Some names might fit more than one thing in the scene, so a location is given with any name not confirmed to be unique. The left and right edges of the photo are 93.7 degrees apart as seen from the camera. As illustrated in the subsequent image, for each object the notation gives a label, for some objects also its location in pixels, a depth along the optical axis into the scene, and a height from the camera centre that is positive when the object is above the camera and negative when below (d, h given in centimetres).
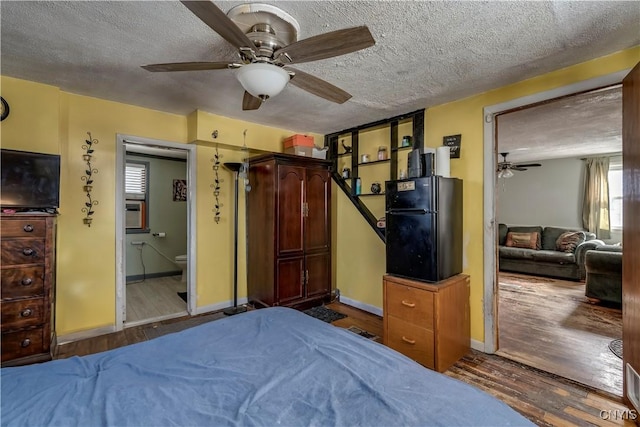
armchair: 378 -80
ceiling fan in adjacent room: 551 +90
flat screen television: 229 +28
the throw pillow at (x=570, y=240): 561 -48
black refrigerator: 252 -11
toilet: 509 -78
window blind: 530 +63
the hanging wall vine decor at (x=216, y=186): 381 +38
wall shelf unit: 350 +83
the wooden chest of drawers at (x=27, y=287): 221 -54
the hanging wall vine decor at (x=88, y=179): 302 +37
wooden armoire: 362 -19
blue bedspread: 94 -63
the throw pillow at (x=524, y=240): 612 -52
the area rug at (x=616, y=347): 266 -122
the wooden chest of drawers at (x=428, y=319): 241 -89
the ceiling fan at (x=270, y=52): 140 +84
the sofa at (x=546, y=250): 539 -68
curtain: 599 +33
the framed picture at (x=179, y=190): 579 +50
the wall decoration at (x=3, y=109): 247 +89
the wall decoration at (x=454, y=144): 301 +73
